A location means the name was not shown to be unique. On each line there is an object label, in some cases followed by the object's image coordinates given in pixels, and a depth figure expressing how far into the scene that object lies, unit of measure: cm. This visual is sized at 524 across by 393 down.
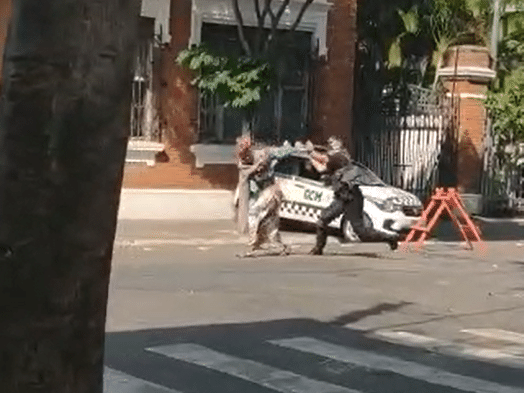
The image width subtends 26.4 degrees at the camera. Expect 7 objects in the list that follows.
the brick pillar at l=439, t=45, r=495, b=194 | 2419
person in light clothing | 1554
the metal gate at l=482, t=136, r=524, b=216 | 2509
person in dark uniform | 1619
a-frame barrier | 1812
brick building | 2005
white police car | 1820
